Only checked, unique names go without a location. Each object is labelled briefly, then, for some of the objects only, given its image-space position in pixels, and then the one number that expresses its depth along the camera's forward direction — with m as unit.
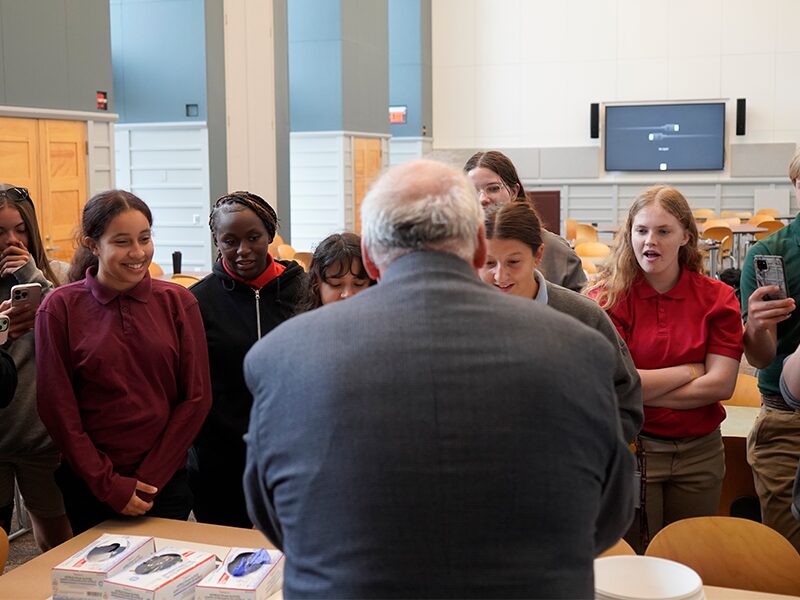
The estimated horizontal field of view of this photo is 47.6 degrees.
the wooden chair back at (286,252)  9.26
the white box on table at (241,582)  2.00
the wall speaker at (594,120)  16.80
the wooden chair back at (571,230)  12.98
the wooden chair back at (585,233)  12.42
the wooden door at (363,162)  14.21
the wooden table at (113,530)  2.23
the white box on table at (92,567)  2.04
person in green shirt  2.90
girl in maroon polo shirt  2.63
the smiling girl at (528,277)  2.35
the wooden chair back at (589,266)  7.29
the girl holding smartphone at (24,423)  3.07
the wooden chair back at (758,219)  13.14
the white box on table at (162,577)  1.98
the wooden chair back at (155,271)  6.89
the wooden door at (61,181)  8.17
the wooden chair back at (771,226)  11.69
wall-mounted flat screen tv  16.27
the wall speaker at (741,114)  16.02
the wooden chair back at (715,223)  12.18
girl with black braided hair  2.98
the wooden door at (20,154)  7.70
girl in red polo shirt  2.92
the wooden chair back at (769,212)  14.33
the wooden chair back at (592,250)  9.36
